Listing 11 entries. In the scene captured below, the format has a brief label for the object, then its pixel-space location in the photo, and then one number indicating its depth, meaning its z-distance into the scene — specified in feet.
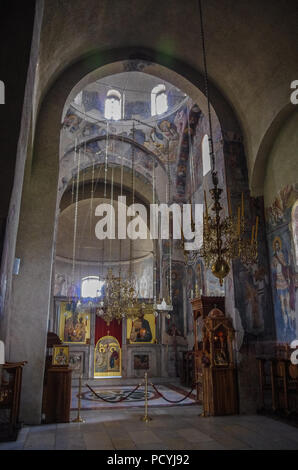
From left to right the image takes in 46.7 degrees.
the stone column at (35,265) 23.11
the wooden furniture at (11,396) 19.52
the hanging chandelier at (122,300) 34.42
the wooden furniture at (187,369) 42.57
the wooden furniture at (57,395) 23.39
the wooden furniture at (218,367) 25.73
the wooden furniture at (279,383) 24.06
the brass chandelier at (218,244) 17.03
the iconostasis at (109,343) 51.83
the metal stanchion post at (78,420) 23.44
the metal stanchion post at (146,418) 23.57
